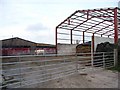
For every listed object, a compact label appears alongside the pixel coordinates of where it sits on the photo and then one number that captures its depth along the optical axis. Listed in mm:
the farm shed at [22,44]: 11787
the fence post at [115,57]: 5129
